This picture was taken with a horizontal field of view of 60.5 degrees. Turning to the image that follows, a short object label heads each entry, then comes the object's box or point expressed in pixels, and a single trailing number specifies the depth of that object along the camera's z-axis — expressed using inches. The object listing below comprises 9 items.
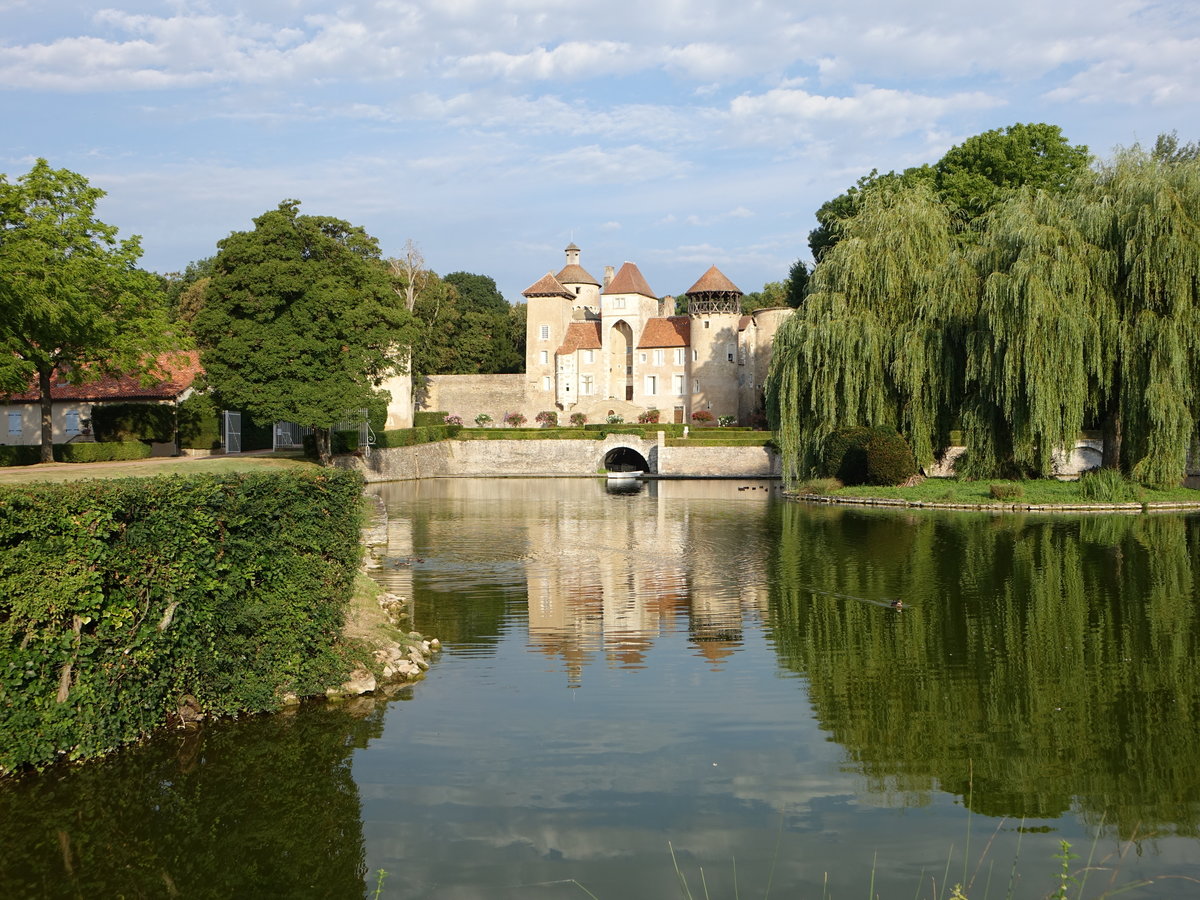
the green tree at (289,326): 1472.7
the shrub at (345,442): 1786.4
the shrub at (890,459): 1310.3
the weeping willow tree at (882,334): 1278.3
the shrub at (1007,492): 1187.9
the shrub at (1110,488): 1151.0
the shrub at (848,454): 1343.5
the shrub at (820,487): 1366.9
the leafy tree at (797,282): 2358.5
